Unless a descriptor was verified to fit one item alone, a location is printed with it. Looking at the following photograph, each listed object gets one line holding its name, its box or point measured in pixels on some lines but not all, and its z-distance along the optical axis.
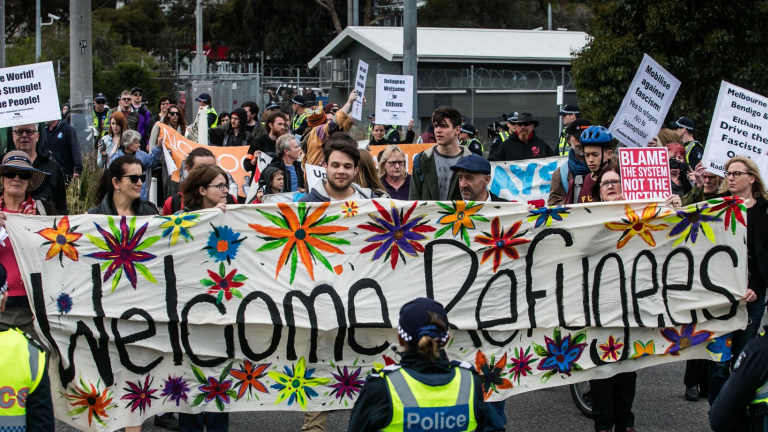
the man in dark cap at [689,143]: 10.63
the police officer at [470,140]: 14.64
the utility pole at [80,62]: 15.40
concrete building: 31.86
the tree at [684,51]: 19.06
